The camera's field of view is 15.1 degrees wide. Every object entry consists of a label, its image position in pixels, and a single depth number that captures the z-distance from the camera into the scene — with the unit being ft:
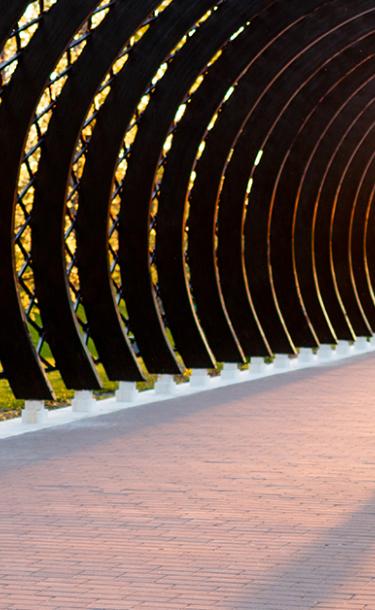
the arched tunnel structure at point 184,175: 45.78
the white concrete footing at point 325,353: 83.05
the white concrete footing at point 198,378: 62.39
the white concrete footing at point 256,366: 70.69
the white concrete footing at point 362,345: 92.63
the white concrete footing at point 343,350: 87.15
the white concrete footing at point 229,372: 66.85
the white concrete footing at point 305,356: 79.25
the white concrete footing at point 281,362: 74.13
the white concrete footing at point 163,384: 58.49
